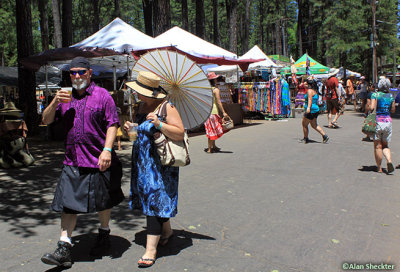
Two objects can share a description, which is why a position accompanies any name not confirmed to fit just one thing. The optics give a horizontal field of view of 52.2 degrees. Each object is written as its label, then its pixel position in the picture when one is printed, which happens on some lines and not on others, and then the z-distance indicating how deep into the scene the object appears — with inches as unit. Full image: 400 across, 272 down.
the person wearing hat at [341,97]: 737.6
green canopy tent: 978.7
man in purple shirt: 135.6
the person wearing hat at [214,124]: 357.4
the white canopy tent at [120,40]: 447.8
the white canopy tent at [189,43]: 518.5
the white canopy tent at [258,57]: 758.7
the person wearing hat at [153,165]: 139.4
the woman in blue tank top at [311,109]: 414.0
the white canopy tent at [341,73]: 1304.6
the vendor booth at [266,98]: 661.9
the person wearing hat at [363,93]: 748.5
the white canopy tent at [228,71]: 748.2
